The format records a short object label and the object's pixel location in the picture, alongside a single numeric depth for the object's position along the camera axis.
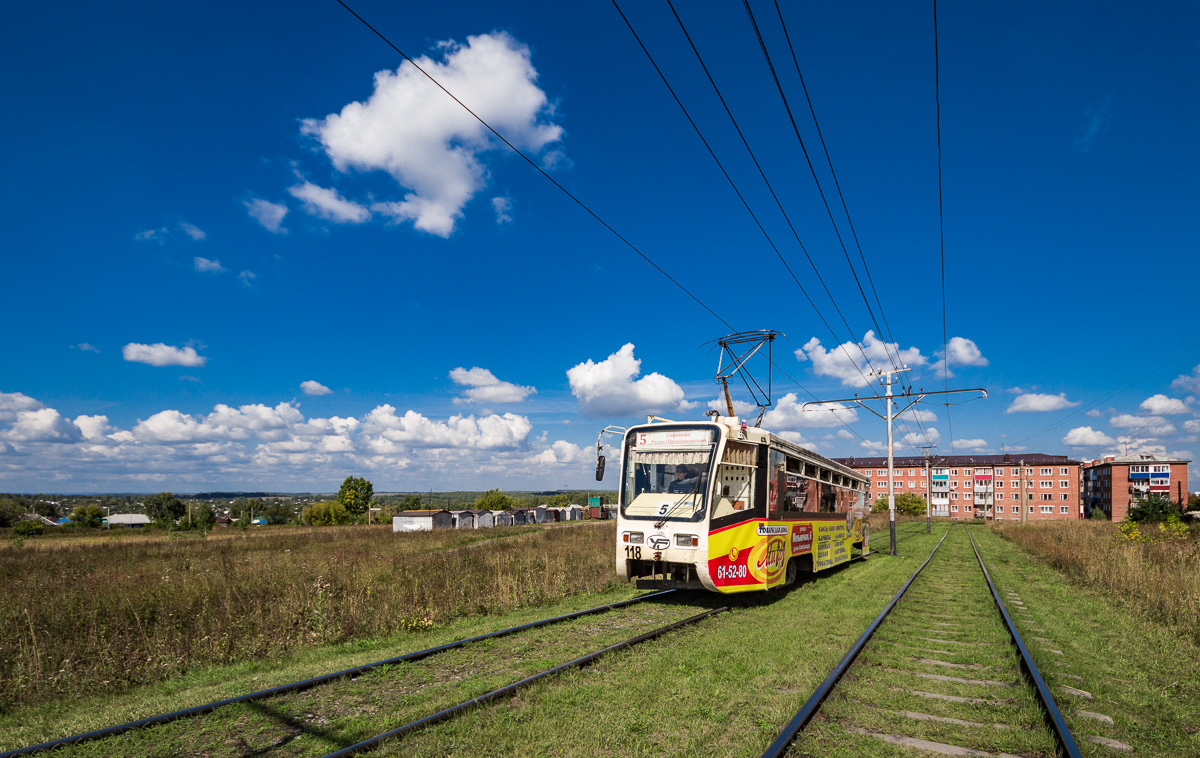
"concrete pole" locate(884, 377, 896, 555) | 24.59
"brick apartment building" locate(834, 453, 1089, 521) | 123.69
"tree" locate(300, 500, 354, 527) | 98.88
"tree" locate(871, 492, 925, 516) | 97.92
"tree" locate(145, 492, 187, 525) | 105.45
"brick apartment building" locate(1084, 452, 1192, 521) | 105.12
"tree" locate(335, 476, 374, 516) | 111.88
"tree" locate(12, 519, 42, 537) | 57.53
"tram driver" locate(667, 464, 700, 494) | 11.10
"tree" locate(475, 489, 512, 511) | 116.75
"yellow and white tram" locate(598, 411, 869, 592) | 10.73
